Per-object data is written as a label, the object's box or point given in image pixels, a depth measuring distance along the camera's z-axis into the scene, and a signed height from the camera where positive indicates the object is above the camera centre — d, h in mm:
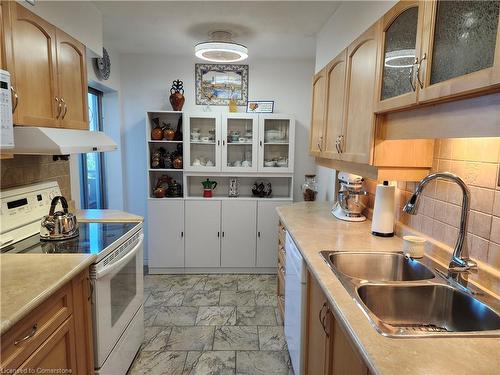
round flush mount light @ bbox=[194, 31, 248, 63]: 2742 +921
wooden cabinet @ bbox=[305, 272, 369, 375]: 1092 -741
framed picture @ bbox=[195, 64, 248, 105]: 3889 +892
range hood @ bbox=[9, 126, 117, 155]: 1647 +55
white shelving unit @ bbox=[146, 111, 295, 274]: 3701 -613
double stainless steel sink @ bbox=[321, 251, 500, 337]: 1114 -539
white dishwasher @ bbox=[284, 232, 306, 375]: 1795 -880
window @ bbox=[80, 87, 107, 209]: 3398 -201
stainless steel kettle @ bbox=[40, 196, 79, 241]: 1835 -420
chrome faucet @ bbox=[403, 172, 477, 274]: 1272 -268
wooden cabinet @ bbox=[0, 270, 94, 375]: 1126 -743
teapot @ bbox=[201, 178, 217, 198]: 3850 -385
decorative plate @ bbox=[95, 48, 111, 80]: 3172 +886
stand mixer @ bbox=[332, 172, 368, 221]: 2340 -292
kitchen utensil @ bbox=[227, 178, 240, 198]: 3955 -389
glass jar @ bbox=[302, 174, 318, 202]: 3607 -339
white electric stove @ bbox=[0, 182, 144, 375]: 1700 -597
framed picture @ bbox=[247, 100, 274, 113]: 3812 +594
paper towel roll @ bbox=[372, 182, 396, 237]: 1911 -307
